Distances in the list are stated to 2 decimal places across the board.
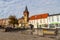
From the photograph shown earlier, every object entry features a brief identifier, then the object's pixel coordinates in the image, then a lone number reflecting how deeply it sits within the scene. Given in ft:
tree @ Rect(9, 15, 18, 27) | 112.69
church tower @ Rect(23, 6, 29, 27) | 139.58
